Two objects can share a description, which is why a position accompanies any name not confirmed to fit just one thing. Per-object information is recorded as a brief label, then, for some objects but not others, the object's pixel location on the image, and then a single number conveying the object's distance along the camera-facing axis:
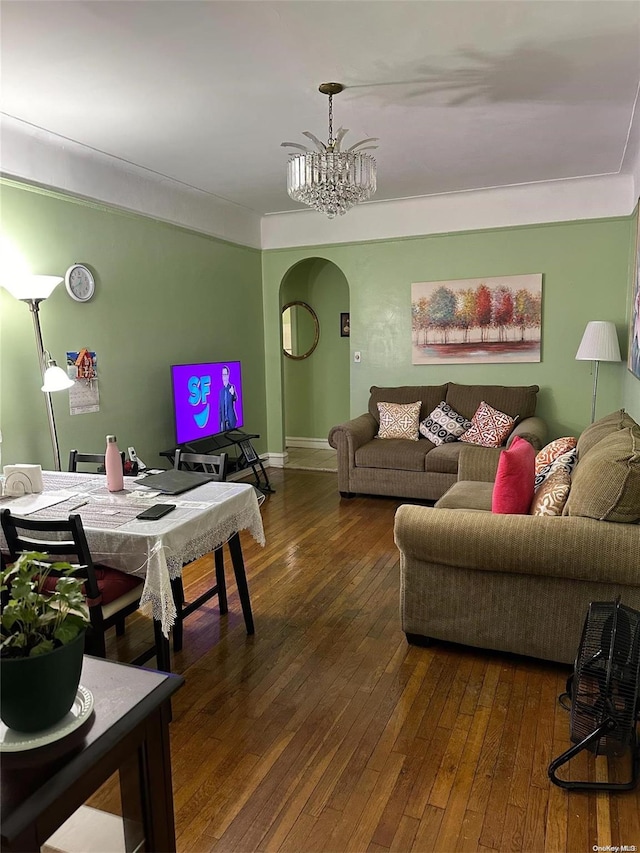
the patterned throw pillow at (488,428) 5.20
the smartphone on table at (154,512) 2.49
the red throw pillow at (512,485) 2.81
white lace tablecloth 2.29
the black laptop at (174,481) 2.88
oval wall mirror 7.64
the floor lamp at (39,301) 3.30
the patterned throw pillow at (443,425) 5.40
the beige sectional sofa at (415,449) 5.12
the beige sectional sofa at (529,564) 2.44
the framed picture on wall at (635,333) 3.92
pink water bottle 2.91
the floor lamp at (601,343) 4.93
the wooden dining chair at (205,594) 2.92
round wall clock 4.10
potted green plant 1.01
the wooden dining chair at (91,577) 2.21
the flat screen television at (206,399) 4.96
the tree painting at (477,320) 5.60
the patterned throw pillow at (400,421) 5.59
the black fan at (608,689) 1.98
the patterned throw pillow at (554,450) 3.55
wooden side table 0.95
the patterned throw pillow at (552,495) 2.71
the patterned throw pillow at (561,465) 3.25
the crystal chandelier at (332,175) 3.19
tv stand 5.39
